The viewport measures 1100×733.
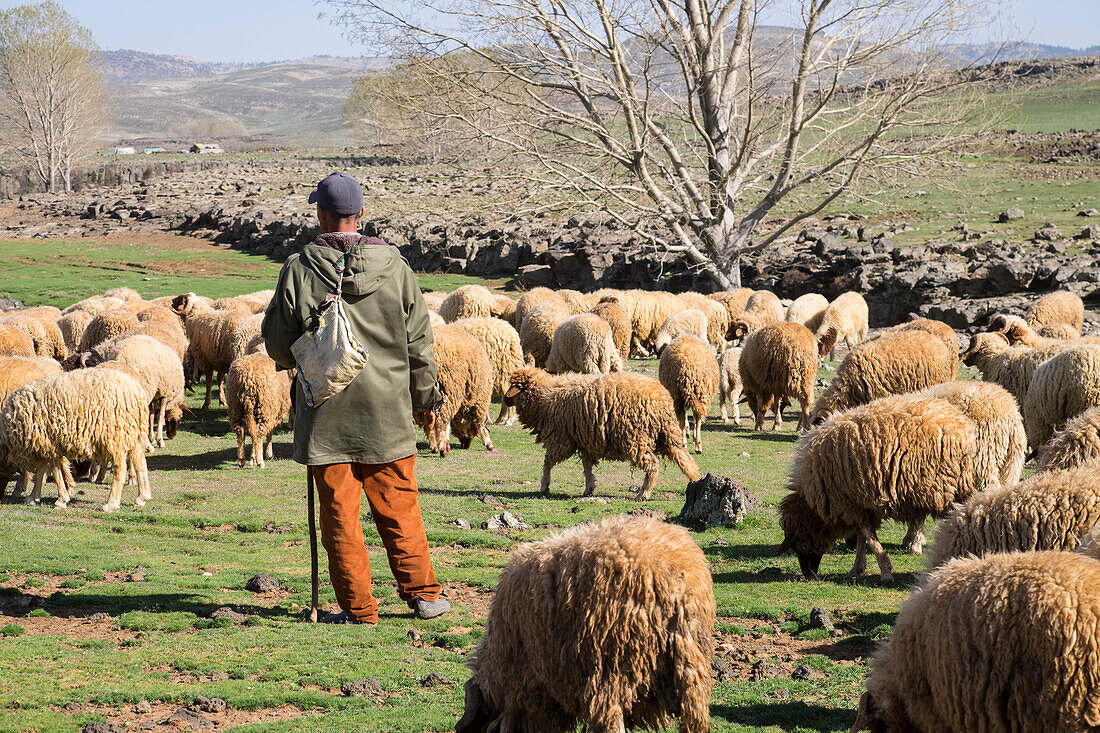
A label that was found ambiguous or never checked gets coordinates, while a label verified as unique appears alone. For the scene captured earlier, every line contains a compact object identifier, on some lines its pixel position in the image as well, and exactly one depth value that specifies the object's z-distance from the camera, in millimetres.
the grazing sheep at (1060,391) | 10570
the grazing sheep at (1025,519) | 5395
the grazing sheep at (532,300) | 20047
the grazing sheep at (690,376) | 13664
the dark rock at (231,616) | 6494
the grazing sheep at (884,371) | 12102
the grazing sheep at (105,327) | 16891
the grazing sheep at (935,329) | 15370
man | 5719
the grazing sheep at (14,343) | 14555
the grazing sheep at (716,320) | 21375
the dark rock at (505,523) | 9370
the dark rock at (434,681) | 5527
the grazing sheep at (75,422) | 9547
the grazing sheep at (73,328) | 18062
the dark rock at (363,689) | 5391
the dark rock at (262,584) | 7305
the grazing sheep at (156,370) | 13094
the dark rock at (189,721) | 4961
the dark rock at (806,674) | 5762
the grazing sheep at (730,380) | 16312
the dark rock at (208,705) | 5199
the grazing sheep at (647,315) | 22078
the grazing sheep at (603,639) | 4043
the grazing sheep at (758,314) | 18922
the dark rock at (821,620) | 6551
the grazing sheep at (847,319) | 21672
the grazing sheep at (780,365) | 14484
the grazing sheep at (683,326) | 20000
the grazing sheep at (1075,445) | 6883
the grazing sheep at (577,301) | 21109
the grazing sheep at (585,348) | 16359
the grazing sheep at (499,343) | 15438
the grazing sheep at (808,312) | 21891
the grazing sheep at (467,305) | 19672
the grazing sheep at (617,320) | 19969
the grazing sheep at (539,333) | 17922
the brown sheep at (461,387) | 13016
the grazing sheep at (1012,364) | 12750
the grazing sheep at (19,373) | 10877
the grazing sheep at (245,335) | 15867
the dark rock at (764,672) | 5820
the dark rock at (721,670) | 5793
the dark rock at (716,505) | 9391
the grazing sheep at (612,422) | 10078
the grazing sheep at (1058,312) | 18688
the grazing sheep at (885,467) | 7141
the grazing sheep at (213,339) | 16984
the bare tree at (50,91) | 70562
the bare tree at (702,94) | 26062
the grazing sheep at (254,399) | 12312
